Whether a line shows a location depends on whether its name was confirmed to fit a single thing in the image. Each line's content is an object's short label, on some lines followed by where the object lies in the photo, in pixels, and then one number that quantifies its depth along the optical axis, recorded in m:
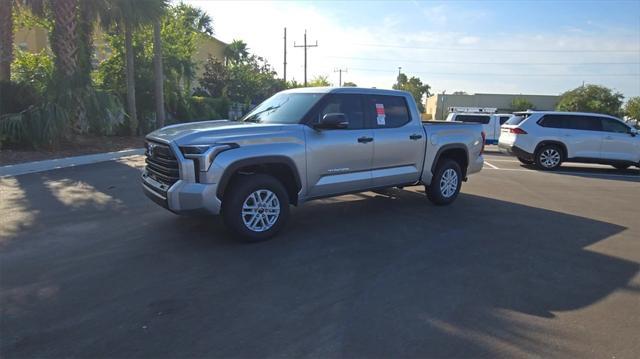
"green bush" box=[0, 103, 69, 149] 12.95
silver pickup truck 5.33
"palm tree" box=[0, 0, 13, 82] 15.02
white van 22.97
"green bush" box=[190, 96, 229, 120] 25.30
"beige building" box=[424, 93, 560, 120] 72.08
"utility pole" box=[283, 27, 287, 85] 48.39
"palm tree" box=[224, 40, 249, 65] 56.31
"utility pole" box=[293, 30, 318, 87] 53.72
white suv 14.86
